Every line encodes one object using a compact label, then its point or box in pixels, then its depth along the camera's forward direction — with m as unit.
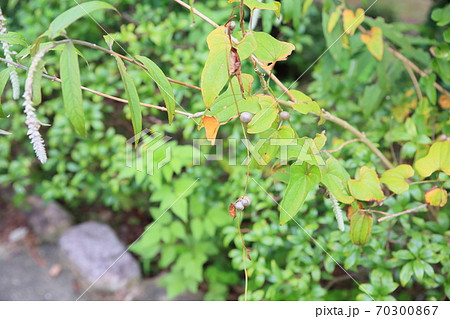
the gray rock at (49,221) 2.11
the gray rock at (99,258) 1.78
